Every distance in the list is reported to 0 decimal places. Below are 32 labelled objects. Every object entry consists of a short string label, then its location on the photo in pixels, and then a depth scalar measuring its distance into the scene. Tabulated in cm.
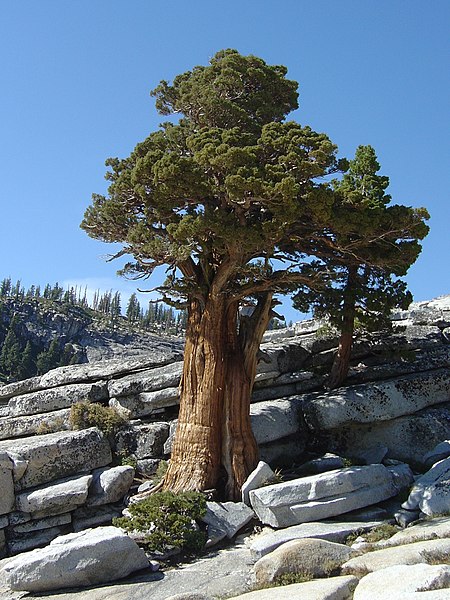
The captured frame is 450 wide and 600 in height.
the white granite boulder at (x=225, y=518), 1447
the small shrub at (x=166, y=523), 1335
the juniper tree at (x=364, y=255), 1700
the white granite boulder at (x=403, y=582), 735
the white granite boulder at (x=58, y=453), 1734
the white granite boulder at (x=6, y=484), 1648
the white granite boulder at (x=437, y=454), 1794
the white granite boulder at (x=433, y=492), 1376
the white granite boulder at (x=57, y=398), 2228
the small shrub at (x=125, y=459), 1930
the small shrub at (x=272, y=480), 1614
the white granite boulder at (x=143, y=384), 2175
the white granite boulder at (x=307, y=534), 1258
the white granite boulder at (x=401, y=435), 1953
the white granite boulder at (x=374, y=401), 1984
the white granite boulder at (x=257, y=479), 1602
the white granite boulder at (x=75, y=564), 1152
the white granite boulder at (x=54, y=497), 1656
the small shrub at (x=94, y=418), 2014
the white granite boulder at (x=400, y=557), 941
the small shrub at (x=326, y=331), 2417
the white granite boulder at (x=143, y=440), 1989
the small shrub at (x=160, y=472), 1794
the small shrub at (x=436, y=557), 929
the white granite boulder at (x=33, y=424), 2086
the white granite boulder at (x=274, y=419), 1975
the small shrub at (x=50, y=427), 2075
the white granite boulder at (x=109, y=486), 1733
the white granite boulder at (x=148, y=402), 2130
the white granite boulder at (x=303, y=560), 1015
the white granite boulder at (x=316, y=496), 1436
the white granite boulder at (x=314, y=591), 802
